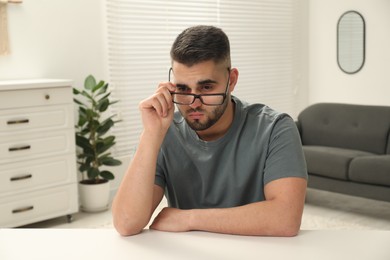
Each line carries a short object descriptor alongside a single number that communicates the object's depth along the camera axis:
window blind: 4.99
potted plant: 4.48
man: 1.62
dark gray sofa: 4.30
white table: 1.37
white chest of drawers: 3.89
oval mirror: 6.05
